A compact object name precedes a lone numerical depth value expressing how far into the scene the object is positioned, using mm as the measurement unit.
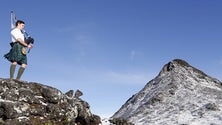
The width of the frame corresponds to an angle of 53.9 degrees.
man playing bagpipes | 8142
